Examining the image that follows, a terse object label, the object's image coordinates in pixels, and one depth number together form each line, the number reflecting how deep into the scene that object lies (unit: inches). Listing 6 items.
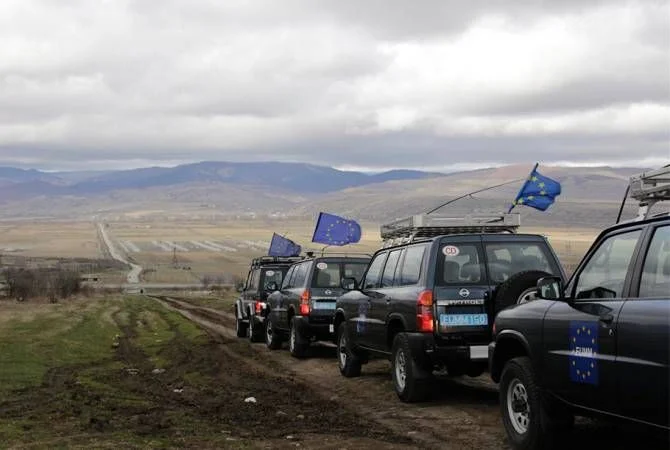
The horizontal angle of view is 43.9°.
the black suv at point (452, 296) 376.2
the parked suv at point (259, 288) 802.2
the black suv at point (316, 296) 625.3
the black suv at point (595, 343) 211.2
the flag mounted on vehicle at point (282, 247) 1226.6
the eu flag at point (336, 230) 1016.9
